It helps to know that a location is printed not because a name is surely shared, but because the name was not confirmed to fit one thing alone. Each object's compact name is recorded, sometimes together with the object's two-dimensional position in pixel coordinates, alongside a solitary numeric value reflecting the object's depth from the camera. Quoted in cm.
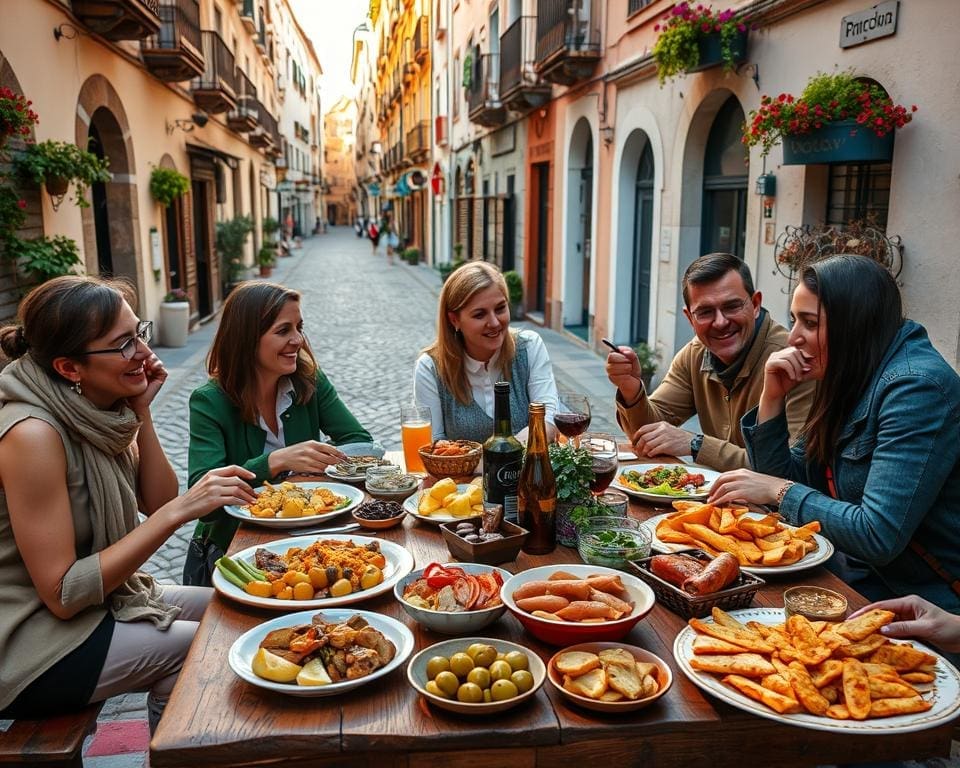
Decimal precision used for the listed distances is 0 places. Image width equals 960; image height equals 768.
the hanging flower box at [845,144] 541
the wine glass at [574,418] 282
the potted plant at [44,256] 771
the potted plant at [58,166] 781
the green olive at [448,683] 165
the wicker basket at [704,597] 197
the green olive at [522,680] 165
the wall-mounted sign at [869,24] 542
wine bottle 240
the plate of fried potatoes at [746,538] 225
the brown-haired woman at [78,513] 223
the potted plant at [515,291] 1588
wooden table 158
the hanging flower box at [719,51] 738
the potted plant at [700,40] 737
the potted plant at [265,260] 2447
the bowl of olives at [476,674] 162
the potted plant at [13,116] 676
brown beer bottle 234
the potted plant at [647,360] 884
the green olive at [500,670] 167
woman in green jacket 312
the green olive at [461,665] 169
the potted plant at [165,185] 1291
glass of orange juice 310
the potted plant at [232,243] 1856
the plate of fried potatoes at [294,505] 263
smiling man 329
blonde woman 367
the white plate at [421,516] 261
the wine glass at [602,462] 257
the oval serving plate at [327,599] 206
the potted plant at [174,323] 1268
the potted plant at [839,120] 530
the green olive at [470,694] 162
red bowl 184
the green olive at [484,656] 171
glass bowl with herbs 217
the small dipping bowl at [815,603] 194
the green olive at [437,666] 170
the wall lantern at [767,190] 702
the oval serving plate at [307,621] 167
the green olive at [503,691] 162
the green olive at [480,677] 166
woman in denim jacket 227
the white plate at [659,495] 282
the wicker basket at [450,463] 300
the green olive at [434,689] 165
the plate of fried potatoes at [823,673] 159
